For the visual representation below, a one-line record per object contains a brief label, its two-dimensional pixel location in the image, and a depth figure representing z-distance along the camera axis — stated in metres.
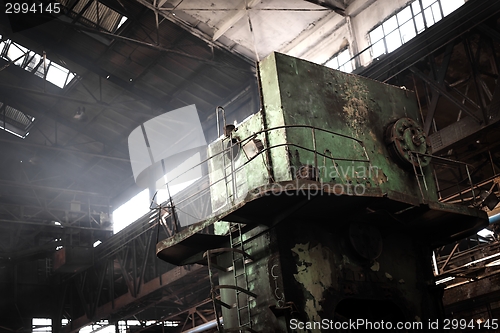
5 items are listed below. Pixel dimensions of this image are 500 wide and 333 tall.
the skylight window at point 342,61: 19.92
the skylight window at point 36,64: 24.31
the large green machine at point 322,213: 8.80
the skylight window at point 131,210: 27.08
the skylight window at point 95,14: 22.06
